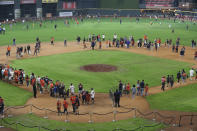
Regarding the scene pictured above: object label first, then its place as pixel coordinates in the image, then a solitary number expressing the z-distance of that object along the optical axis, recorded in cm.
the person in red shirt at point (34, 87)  3138
